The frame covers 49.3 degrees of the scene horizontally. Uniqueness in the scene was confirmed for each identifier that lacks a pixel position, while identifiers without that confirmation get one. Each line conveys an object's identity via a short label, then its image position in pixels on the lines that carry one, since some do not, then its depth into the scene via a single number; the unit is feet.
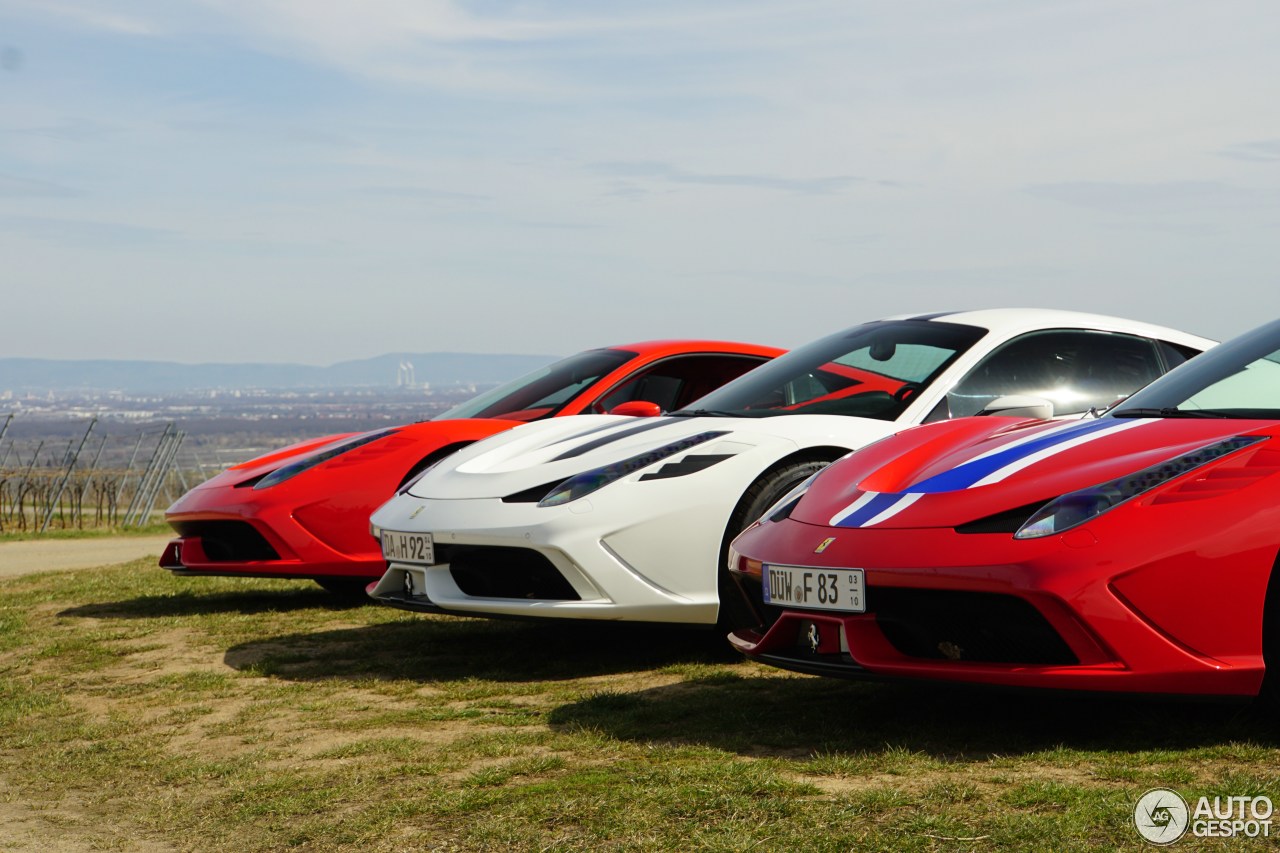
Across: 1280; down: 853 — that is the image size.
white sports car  17.44
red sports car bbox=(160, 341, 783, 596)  24.14
